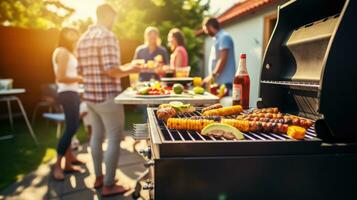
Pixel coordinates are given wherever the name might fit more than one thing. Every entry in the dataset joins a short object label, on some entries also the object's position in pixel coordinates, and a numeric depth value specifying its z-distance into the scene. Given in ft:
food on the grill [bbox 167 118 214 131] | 5.40
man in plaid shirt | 11.07
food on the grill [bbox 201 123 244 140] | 4.79
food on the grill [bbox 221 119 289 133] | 5.23
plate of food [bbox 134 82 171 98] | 9.86
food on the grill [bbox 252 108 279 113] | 6.73
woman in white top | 13.92
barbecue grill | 4.30
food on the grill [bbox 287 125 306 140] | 4.66
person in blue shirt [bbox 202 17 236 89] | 15.74
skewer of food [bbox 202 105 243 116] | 6.76
